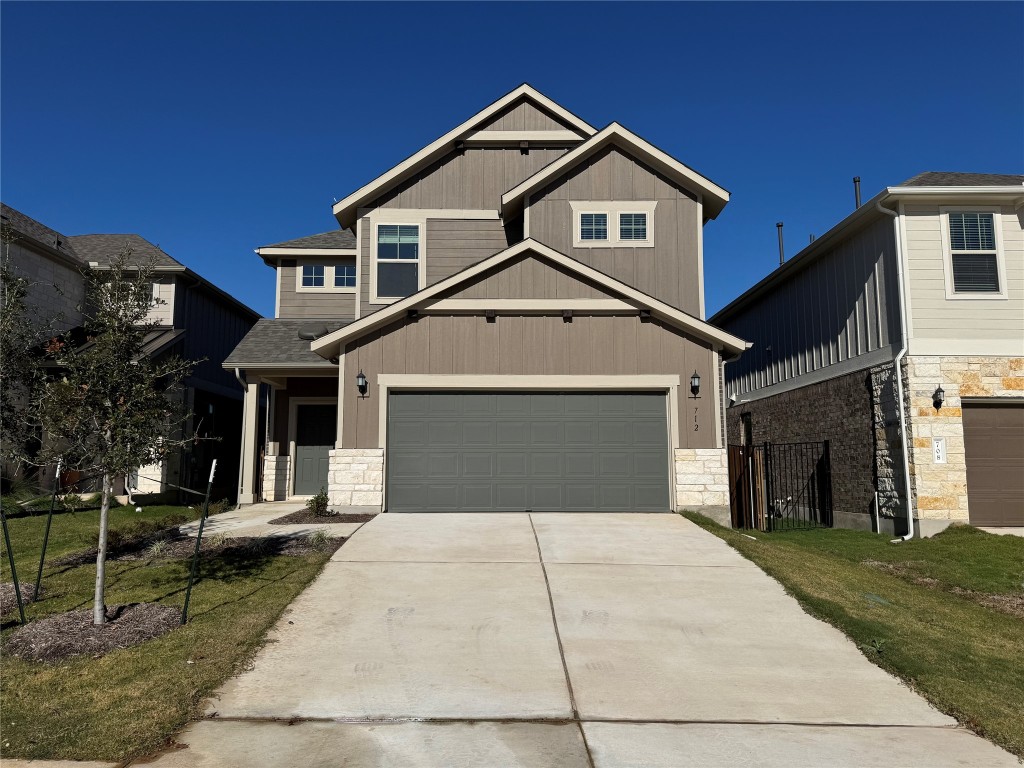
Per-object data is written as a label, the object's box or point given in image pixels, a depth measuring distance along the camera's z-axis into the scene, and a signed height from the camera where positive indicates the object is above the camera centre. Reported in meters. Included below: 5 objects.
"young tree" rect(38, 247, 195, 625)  6.36 +0.49
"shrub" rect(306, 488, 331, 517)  12.06 -0.95
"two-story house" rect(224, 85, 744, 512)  12.61 +0.99
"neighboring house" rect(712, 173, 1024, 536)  12.58 +1.76
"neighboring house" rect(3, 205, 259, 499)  16.84 +3.58
